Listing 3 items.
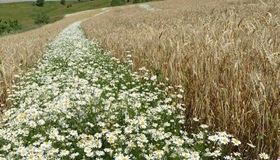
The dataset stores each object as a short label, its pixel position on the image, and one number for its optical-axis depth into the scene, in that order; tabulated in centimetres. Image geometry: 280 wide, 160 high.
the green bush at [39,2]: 13862
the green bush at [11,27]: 6259
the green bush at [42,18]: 7506
